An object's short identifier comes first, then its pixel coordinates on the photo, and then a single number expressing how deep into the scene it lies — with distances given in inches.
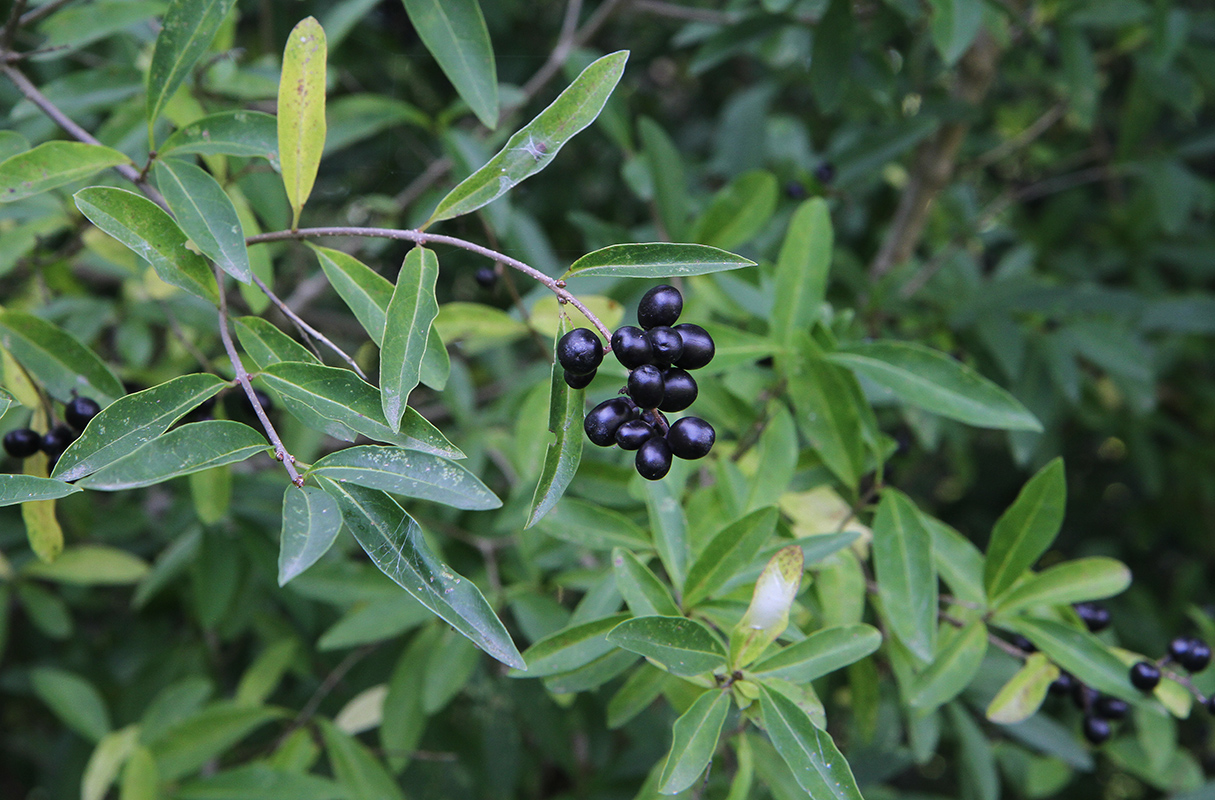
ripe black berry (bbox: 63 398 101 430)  18.3
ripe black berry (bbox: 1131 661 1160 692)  19.2
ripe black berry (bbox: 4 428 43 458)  18.5
